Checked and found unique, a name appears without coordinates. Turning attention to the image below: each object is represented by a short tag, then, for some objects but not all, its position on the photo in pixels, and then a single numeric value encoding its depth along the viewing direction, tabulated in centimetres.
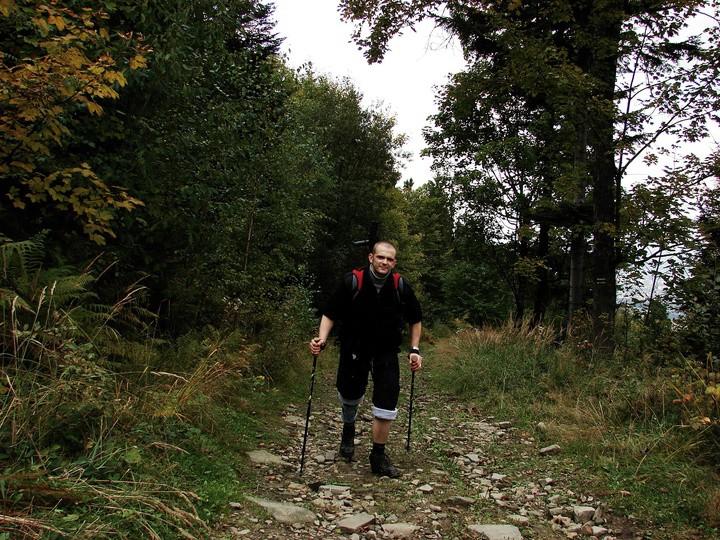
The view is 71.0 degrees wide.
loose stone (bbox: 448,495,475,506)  420
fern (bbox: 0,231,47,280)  404
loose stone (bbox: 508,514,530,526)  388
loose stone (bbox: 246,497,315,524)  370
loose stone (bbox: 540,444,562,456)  542
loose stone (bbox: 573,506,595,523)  393
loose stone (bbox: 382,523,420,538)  359
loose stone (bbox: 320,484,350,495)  438
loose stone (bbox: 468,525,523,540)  357
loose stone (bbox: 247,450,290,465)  499
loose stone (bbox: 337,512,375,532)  363
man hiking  503
